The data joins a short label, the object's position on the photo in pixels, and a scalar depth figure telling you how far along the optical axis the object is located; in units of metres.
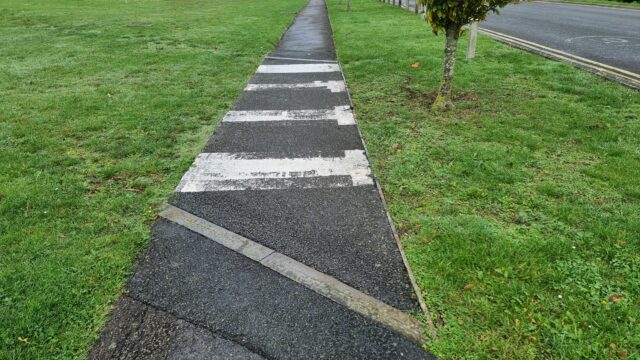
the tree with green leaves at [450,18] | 5.89
